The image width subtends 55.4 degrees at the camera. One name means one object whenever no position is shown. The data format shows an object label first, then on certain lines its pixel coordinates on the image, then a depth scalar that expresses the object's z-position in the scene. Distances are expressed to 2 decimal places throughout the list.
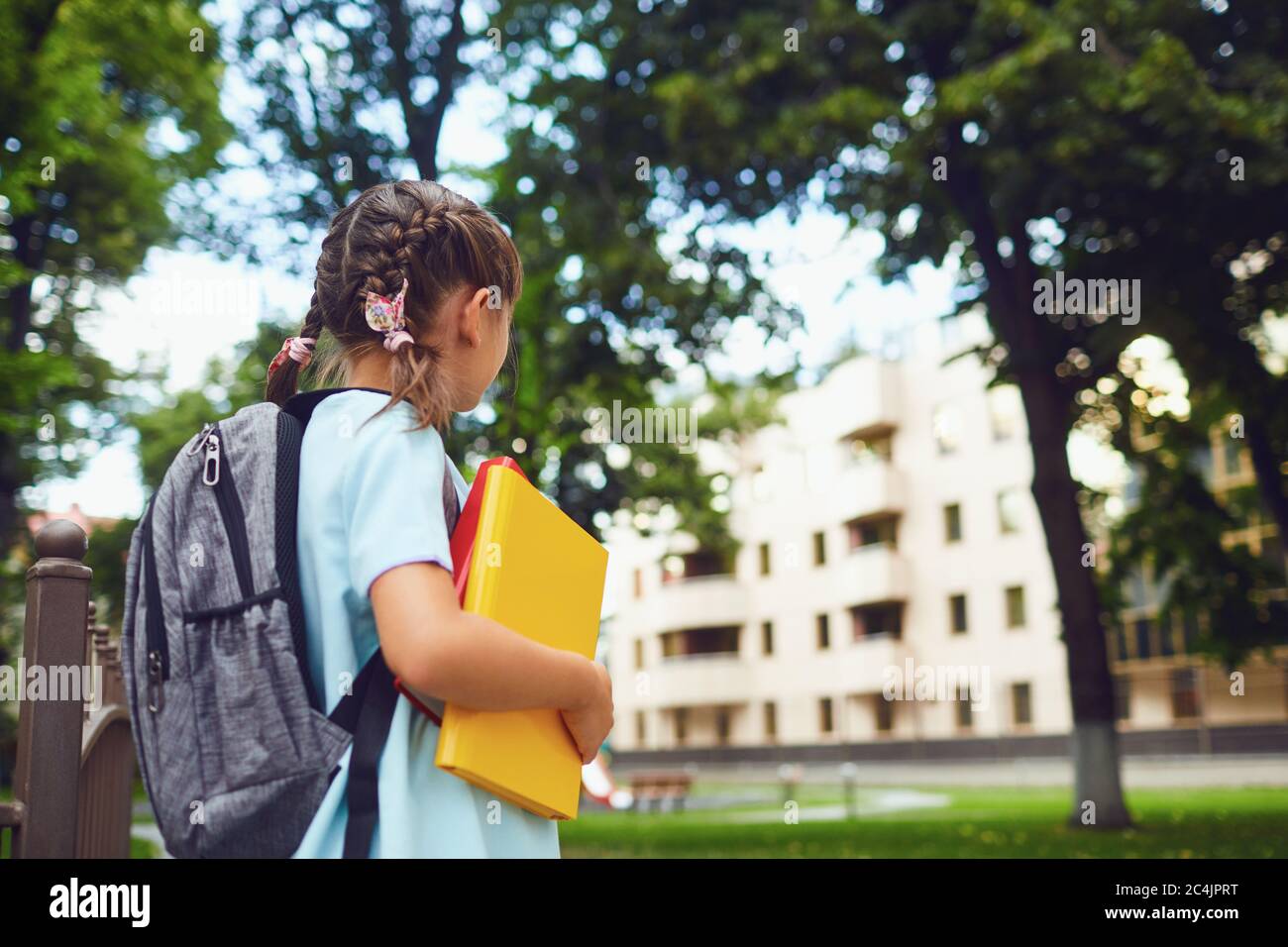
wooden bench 25.20
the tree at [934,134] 10.78
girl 1.42
